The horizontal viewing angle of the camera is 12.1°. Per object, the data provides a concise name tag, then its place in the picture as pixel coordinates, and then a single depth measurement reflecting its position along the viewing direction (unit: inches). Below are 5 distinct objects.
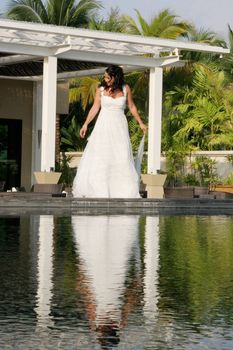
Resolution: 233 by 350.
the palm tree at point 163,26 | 1557.6
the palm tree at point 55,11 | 1801.2
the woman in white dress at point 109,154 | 852.0
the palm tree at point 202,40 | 1727.4
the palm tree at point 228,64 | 1752.0
